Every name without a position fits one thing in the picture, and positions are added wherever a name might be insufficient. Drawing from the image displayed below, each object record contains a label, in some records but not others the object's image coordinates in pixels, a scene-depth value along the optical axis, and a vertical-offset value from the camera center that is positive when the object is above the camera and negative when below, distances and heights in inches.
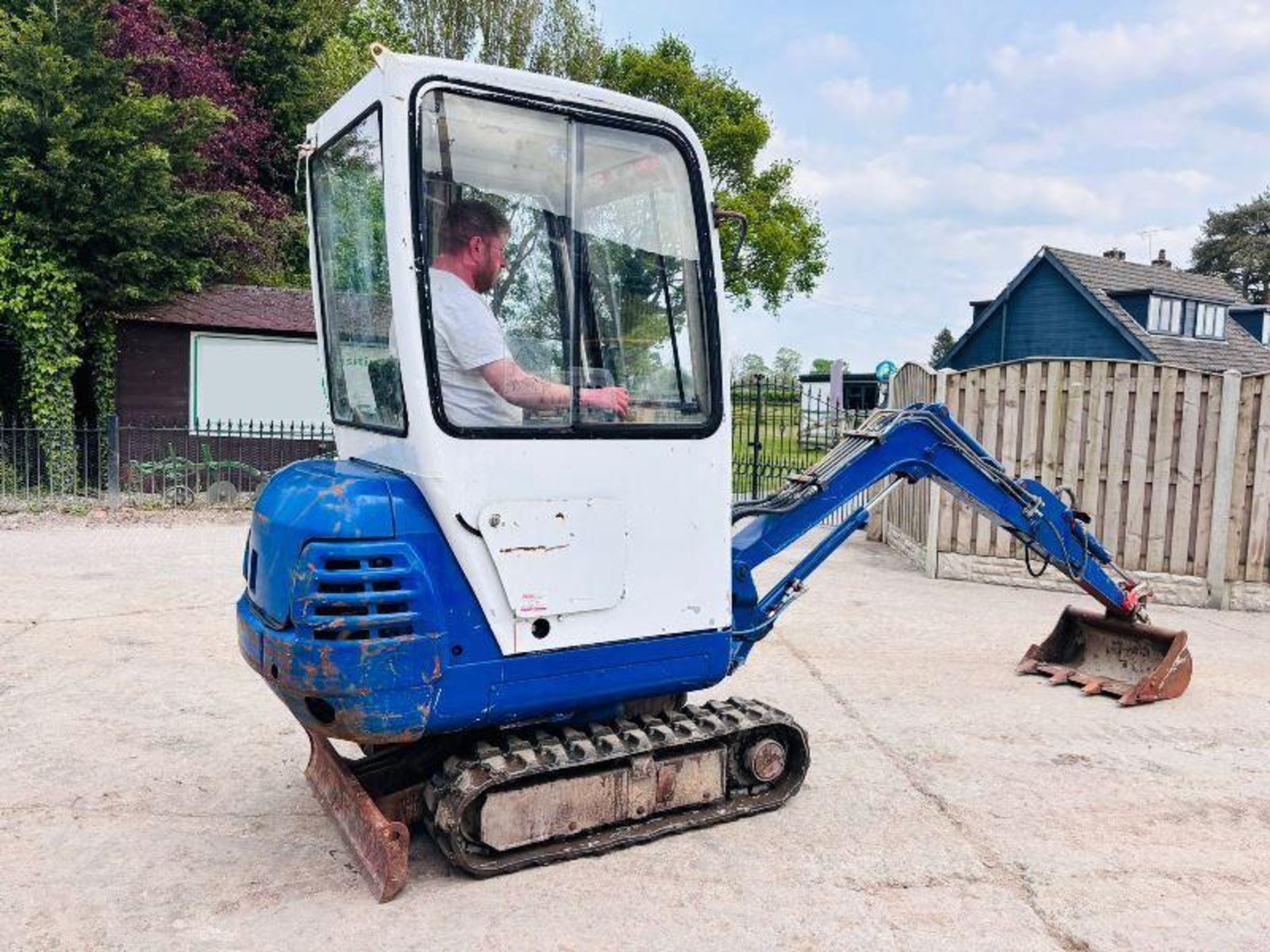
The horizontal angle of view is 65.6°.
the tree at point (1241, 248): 1895.9 +300.5
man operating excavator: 130.6 +7.4
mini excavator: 127.4 -16.7
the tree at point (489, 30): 1003.3 +370.3
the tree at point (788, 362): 2137.1 +74.0
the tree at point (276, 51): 748.6 +262.6
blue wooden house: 987.9 +87.8
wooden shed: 581.0 +16.0
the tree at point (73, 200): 518.3 +102.5
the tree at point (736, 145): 1239.5 +316.7
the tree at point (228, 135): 613.3 +186.3
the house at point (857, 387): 1222.0 +11.8
